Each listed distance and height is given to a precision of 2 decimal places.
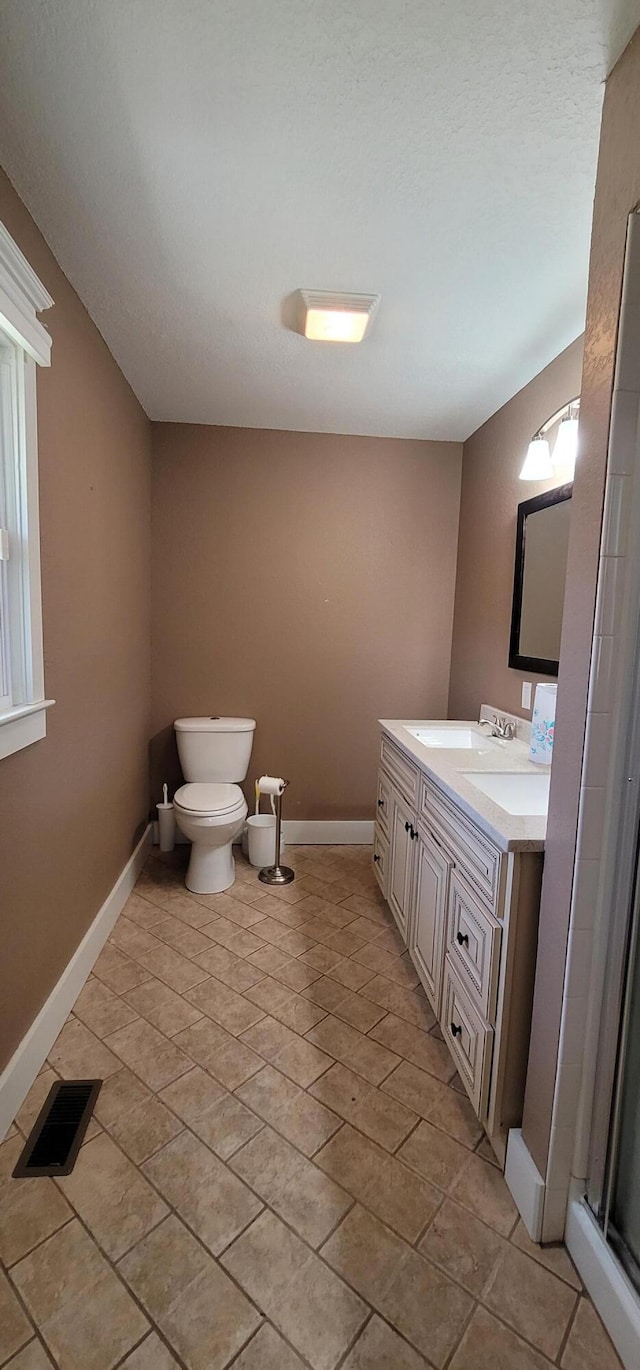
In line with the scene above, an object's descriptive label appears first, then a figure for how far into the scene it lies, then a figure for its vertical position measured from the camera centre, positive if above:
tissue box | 1.88 -0.36
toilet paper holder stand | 2.76 -1.33
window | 1.36 +0.21
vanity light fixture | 1.91 +0.60
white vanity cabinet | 1.26 -0.87
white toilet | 2.49 -0.88
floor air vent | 1.30 -1.31
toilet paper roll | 2.79 -0.88
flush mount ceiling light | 1.77 +0.98
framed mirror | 2.00 +0.14
